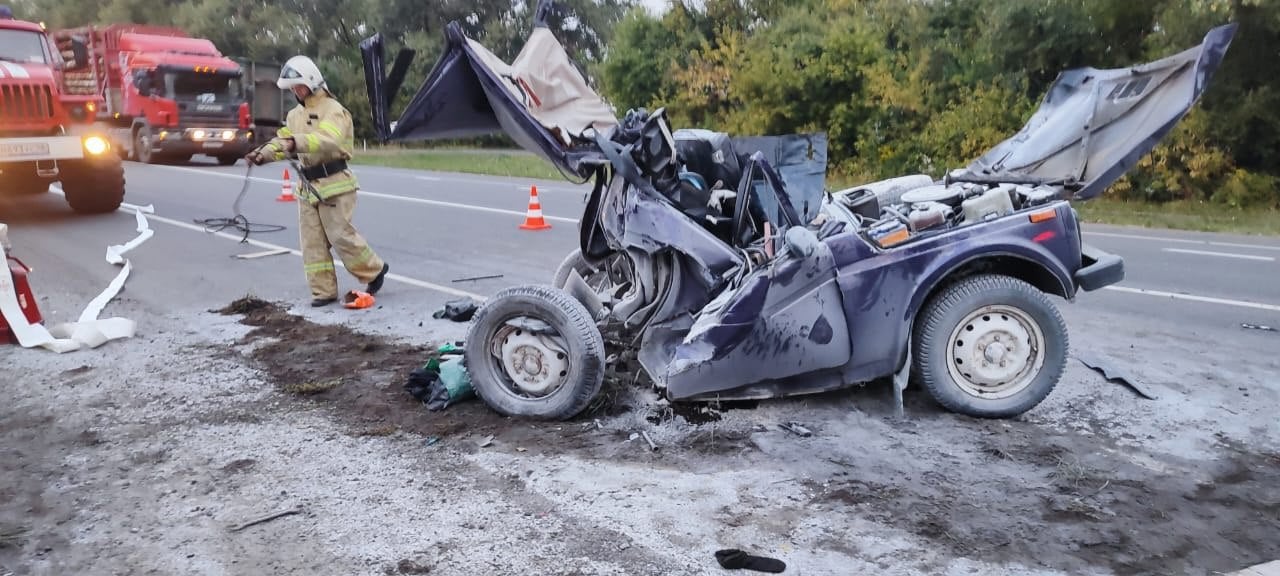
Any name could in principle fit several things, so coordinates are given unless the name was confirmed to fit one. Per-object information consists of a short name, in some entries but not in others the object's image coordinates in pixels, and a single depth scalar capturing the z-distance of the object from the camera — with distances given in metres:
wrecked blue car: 4.27
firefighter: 6.93
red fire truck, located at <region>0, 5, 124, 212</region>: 11.58
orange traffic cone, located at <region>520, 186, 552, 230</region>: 11.45
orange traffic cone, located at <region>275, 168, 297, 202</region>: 14.44
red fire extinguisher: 5.96
